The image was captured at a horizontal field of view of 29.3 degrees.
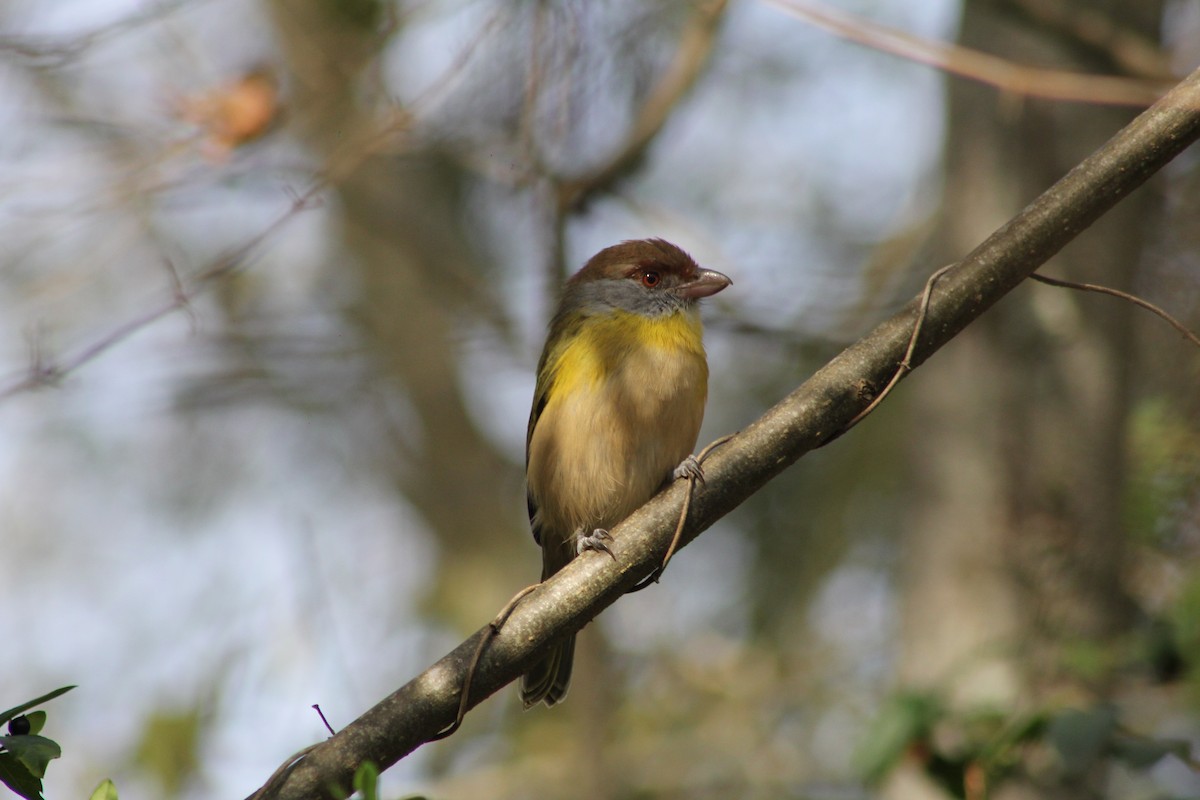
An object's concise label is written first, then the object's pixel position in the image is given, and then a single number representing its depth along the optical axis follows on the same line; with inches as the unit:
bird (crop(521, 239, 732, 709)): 336.8
